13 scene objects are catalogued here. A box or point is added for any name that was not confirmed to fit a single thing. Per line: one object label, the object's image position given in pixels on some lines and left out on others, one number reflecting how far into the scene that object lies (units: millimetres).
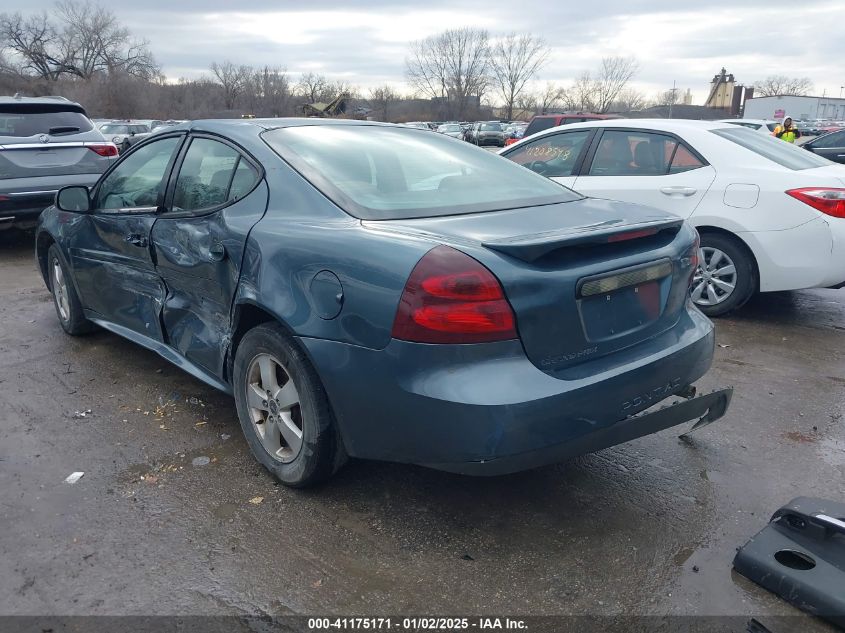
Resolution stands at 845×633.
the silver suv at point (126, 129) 21456
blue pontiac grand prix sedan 2336
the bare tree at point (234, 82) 63156
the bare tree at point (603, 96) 77500
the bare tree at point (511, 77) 76625
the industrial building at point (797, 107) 76000
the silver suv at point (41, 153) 7633
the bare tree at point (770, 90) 111050
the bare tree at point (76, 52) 67625
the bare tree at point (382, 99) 66312
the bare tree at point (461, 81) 74000
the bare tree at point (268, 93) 57469
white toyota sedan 5078
